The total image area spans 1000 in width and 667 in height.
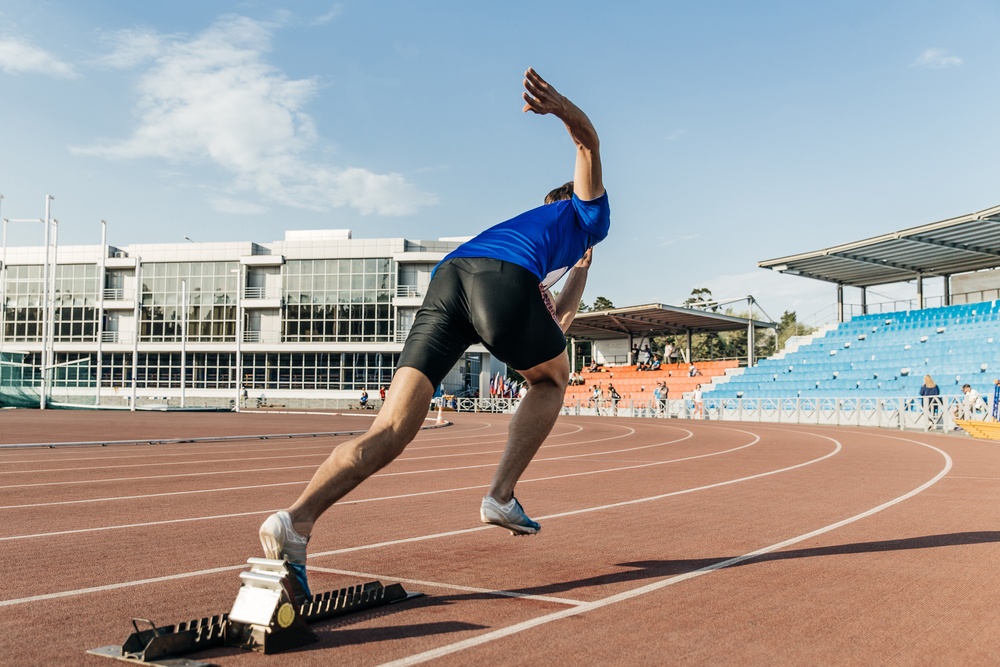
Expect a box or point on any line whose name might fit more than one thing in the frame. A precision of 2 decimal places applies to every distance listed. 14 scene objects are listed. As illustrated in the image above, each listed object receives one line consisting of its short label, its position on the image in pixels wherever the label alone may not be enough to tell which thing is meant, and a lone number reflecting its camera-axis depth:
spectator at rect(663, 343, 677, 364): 48.77
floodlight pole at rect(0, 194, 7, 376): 63.09
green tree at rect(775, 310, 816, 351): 84.01
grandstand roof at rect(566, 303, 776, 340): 45.56
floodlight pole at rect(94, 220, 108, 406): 45.81
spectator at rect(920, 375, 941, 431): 23.56
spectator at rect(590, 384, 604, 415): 40.25
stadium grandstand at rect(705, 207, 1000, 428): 27.91
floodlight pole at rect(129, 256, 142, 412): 41.45
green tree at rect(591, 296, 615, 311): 94.94
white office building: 62.75
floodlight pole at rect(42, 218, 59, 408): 42.90
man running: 3.00
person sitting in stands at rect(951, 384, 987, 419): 21.68
